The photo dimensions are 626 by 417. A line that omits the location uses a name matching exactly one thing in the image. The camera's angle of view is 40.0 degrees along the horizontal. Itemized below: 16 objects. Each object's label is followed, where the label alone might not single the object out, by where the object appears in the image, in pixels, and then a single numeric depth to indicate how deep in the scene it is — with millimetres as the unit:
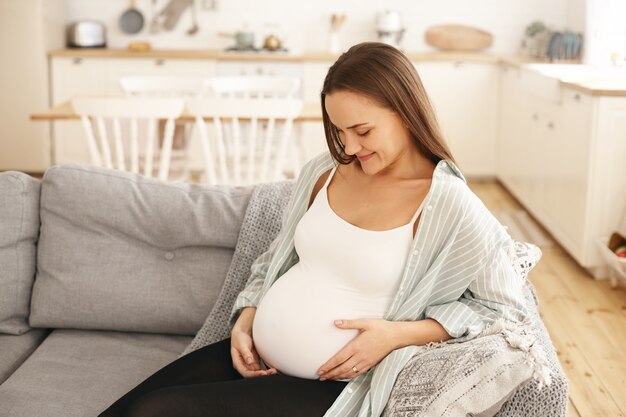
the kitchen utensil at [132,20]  6570
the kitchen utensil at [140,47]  6246
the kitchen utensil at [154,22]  6586
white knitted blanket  1504
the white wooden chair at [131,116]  3752
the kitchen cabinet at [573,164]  3932
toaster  6297
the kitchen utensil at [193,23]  6598
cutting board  6539
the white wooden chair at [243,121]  3777
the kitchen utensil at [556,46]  5676
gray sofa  2205
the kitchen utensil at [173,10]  6562
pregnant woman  1652
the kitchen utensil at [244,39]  6230
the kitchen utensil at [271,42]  6254
